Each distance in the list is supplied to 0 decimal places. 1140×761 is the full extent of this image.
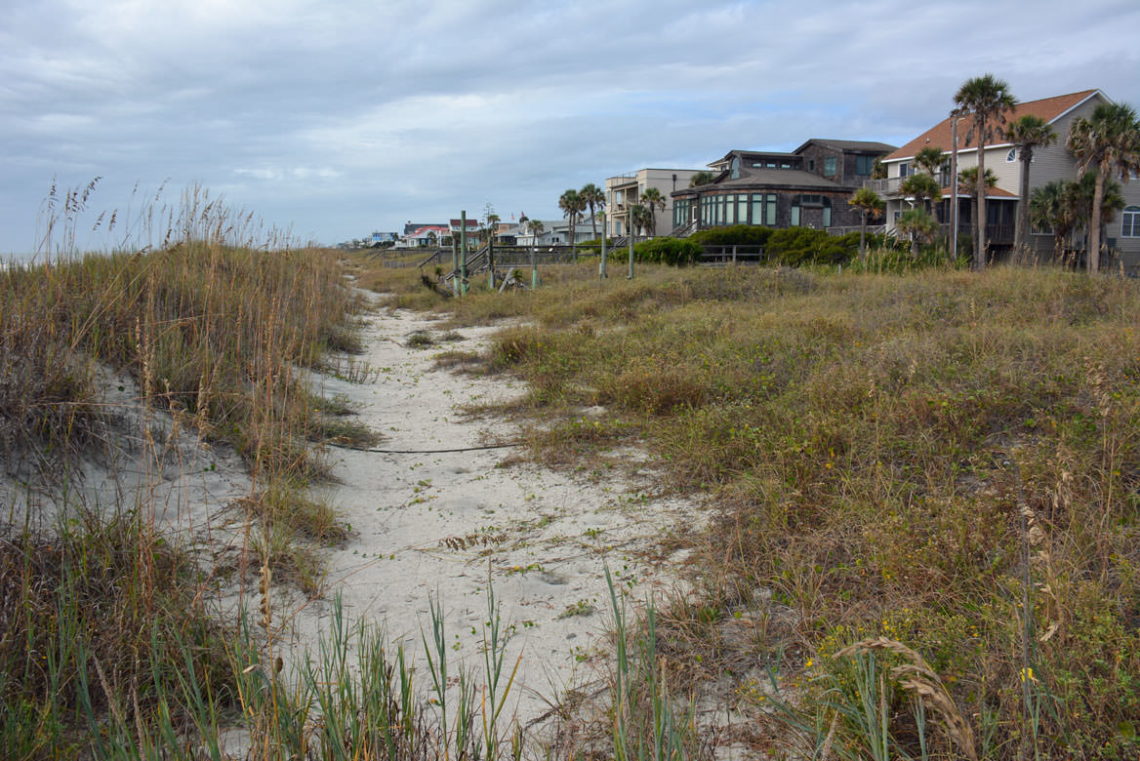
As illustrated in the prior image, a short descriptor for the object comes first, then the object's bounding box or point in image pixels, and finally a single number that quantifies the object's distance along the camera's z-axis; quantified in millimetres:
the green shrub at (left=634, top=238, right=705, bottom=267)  27875
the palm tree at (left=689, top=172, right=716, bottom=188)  55688
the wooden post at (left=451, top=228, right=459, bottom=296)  20234
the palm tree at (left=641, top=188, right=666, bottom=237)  53906
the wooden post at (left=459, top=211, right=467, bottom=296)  19559
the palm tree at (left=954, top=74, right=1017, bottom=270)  29170
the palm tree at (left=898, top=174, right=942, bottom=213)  30672
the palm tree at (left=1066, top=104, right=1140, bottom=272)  25953
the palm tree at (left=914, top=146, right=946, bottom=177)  33812
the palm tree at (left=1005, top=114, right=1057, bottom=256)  31016
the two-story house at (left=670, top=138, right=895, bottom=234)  43906
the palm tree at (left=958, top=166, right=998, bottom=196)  33500
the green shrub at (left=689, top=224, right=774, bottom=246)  33031
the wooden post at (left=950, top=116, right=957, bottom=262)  28391
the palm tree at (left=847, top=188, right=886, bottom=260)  32406
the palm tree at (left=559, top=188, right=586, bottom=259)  60062
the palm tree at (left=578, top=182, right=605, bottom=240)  59000
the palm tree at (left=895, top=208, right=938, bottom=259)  27984
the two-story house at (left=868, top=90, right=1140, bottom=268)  33375
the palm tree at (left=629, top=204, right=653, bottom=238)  54344
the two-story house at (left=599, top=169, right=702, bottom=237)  59000
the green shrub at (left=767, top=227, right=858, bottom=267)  27688
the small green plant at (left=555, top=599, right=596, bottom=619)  3371
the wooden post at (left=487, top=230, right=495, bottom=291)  20734
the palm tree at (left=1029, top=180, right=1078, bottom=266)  30938
